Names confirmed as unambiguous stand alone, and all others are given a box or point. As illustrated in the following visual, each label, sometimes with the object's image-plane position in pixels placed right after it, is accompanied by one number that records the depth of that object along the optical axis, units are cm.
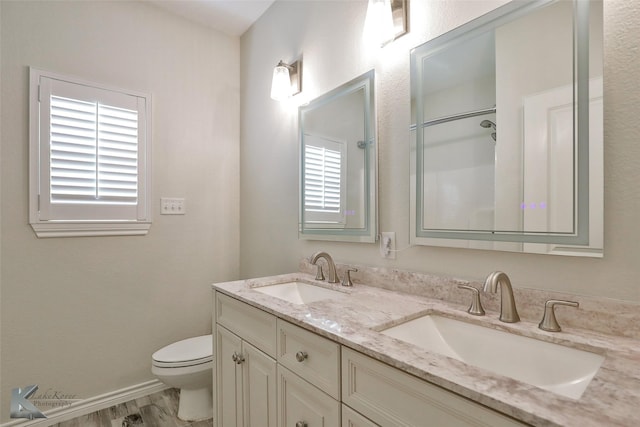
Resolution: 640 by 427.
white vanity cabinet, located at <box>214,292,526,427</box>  65
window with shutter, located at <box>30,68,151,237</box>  177
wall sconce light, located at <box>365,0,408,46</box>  129
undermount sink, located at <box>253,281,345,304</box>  152
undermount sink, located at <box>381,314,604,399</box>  73
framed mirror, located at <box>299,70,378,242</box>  147
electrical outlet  136
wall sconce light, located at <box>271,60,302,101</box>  191
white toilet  173
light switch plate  219
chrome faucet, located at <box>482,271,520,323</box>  90
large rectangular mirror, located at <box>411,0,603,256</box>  85
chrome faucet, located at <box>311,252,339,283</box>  152
